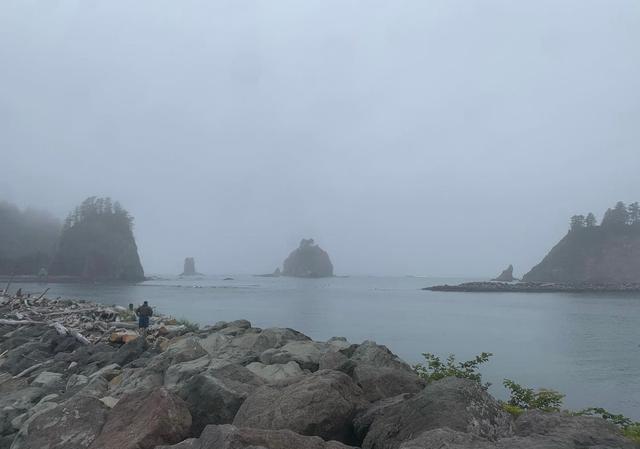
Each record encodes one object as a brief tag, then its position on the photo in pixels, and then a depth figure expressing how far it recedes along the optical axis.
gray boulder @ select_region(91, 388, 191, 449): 6.86
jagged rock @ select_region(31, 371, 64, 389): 13.56
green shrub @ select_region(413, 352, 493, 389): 11.63
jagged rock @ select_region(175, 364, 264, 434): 7.86
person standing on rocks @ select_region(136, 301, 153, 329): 20.91
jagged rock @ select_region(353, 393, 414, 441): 6.96
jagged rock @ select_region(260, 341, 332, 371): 10.63
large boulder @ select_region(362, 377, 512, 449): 5.93
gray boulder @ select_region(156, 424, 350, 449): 5.35
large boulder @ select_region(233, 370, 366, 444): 6.77
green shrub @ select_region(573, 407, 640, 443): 7.19
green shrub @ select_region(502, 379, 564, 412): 9.69
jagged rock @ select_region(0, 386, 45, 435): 10.52
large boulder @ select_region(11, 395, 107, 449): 7.64
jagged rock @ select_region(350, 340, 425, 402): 8.42
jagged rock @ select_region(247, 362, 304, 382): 9.56
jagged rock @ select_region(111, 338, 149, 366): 14.78
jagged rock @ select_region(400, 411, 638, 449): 5.01
